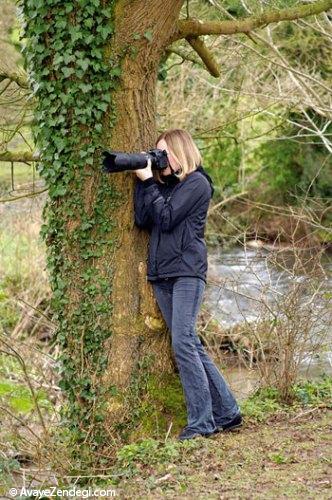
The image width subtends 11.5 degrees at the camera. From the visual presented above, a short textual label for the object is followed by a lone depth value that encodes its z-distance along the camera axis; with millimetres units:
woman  10662
